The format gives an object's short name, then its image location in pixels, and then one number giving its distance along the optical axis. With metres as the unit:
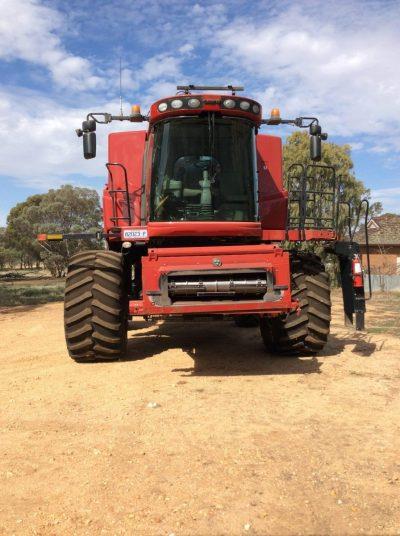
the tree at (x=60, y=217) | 47.12
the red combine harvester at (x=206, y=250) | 5.69
